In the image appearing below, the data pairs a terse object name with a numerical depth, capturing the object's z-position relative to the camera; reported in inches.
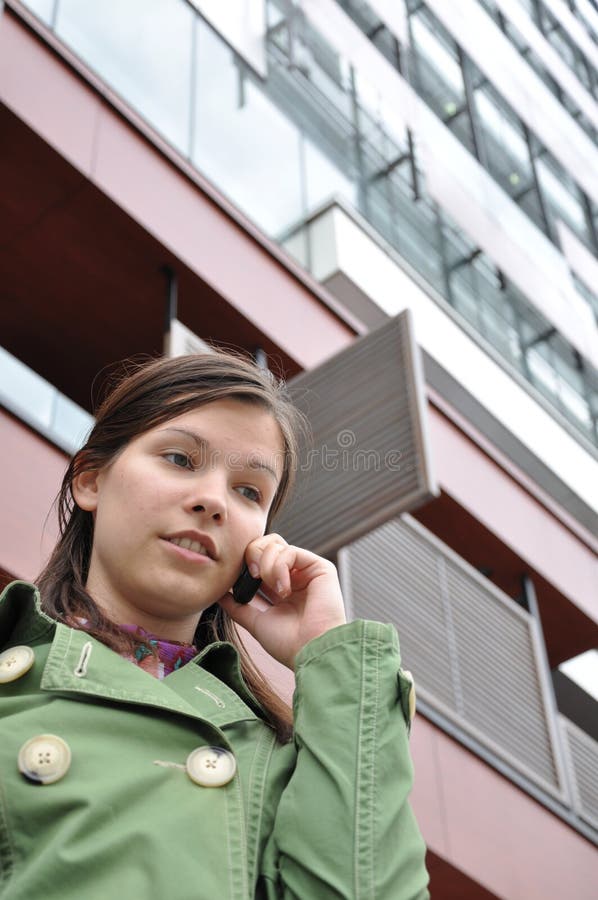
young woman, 61.0
